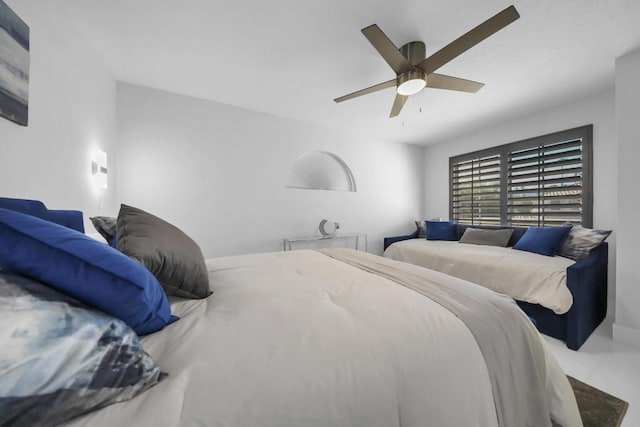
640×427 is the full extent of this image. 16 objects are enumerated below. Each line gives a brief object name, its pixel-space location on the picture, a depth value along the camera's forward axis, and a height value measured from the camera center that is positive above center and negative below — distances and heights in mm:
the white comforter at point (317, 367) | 489 -381
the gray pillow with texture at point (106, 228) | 1372 -106
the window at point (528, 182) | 2844 +494
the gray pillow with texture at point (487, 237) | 3146 -287
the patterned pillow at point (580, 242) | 2268 -240
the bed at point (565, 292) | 1817 -653
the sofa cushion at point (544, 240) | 2516 -254
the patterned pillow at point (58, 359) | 360 -263
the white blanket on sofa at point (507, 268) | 1953 -535
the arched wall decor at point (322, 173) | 4023 +721
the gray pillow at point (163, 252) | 875 -161
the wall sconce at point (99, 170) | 1940 +333
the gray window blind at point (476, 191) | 3715 +430
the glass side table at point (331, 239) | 3448 -412
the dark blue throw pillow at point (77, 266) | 508 -128
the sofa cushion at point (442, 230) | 3784 -247
